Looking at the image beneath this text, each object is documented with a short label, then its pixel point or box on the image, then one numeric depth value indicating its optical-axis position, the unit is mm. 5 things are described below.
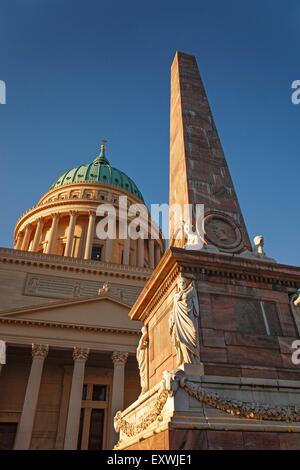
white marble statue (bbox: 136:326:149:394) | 8203
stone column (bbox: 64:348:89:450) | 20169
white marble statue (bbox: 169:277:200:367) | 6016
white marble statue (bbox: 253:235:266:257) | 8245
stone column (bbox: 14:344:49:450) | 20341
